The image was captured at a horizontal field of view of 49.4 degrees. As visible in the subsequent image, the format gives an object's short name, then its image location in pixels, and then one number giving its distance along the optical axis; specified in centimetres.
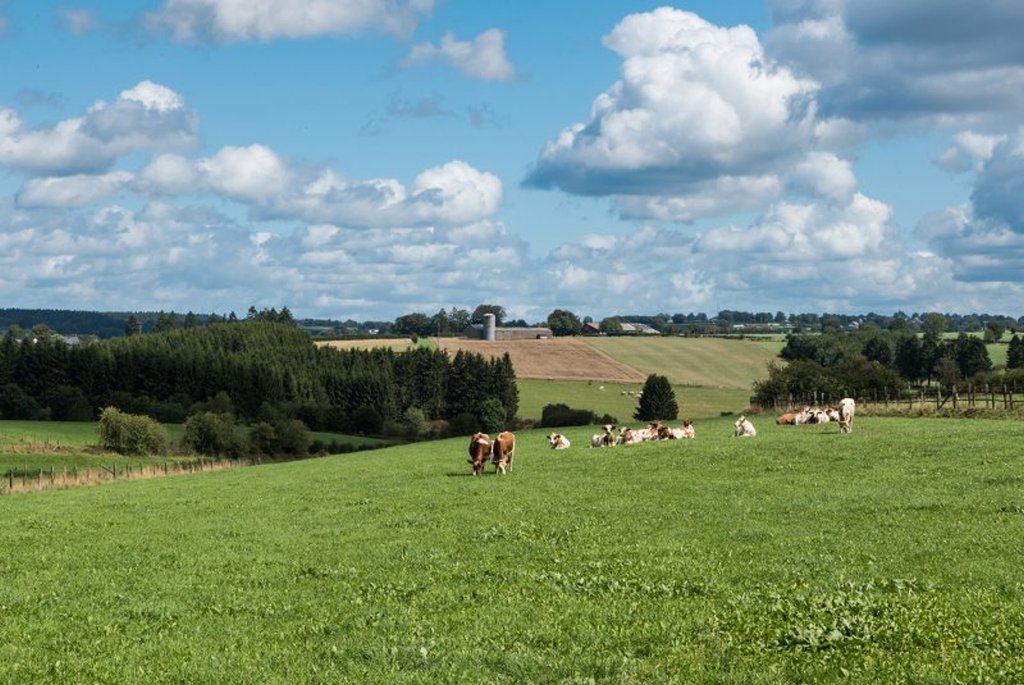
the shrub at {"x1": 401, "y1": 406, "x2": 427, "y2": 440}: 13725
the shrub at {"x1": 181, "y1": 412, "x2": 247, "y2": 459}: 9256
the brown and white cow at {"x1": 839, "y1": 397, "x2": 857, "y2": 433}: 4497
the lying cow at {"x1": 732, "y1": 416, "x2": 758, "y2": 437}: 4716
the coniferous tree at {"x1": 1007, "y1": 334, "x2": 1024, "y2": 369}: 14775
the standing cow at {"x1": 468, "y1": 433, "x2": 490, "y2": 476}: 3828
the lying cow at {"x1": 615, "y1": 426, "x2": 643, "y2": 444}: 4759
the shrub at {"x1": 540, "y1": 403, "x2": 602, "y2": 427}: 12825
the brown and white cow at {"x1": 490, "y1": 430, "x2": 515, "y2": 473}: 3822
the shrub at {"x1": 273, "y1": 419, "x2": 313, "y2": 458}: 10319
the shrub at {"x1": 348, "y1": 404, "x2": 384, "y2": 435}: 13888
